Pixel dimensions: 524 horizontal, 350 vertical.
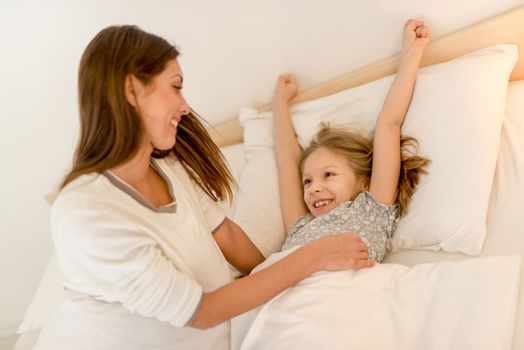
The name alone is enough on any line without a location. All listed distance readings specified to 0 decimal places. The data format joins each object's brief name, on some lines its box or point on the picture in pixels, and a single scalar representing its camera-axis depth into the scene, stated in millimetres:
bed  853
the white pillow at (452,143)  1020
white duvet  826
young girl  1140
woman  771
